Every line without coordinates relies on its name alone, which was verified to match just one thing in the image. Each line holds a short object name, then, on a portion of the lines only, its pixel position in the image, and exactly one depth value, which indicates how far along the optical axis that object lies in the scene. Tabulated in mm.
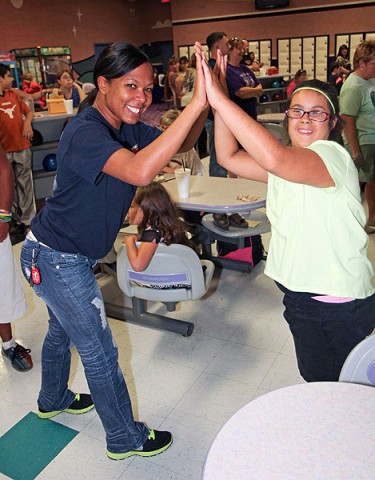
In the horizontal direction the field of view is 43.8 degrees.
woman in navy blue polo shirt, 1286
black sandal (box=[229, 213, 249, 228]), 3297
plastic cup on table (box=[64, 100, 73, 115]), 5758
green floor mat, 1910
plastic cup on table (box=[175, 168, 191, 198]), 2969
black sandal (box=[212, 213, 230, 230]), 3281
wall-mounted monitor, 12047
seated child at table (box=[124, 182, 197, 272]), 2508
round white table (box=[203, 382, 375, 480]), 916
